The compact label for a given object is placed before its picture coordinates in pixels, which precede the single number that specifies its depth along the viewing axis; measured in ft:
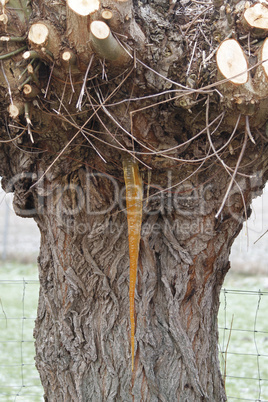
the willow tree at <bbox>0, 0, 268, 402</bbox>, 9.89
